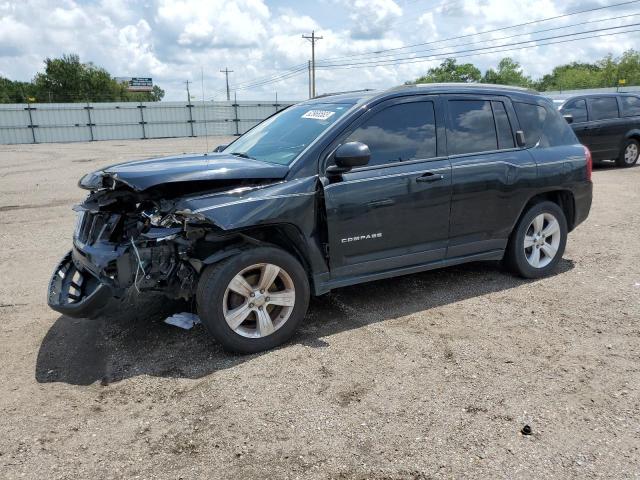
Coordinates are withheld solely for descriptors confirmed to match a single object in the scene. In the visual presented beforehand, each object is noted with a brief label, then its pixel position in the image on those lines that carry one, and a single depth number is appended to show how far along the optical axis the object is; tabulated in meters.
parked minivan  12.95
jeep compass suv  3.73
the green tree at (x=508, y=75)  92.25
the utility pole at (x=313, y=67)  55.44
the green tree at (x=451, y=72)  91.19
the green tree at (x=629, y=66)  68.19
